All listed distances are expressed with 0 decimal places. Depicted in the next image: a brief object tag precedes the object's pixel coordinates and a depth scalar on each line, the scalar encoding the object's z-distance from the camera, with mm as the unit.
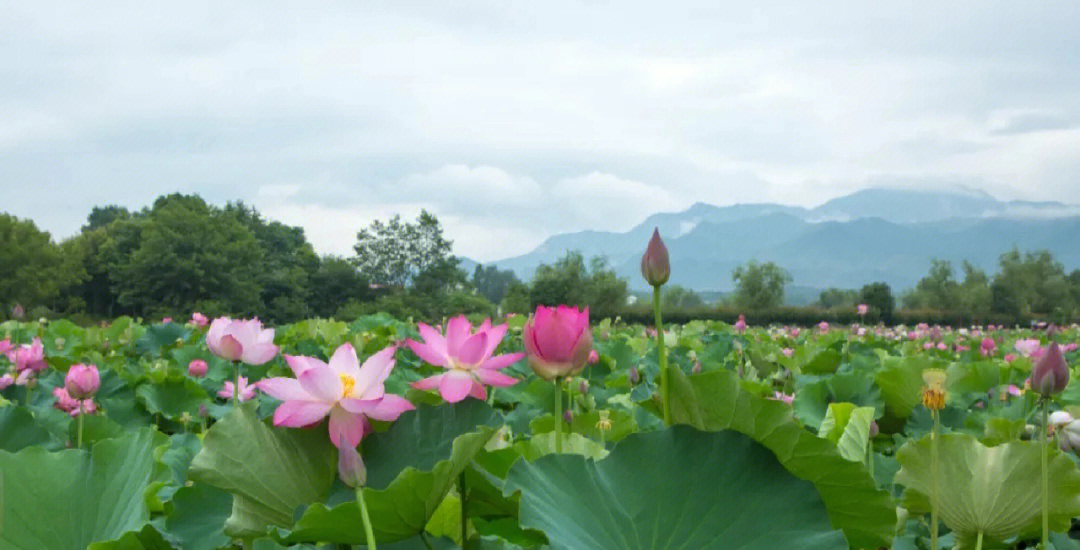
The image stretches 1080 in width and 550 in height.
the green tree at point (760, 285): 66125
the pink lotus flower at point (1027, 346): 3700
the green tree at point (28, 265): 35969
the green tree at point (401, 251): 58469
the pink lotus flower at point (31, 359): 2455
